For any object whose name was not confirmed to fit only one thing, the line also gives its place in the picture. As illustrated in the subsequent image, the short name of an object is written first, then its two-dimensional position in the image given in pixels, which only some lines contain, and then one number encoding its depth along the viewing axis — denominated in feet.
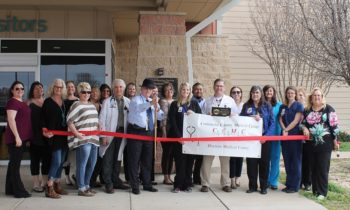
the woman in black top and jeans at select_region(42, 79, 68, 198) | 23.84
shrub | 60.23
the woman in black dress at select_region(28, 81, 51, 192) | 24.29
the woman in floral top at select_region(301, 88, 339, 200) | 24.98
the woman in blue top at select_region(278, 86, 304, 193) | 26.43
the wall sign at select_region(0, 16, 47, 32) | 37.78
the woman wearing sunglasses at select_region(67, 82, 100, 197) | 23.77
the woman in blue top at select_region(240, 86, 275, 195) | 25.91
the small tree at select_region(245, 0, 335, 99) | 53.31
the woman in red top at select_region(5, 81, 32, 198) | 23.18
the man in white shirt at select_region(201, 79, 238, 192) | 26.00
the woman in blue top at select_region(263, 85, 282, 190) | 27.07
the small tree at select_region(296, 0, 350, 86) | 33.06
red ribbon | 25.04
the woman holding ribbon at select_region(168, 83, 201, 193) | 25.68
